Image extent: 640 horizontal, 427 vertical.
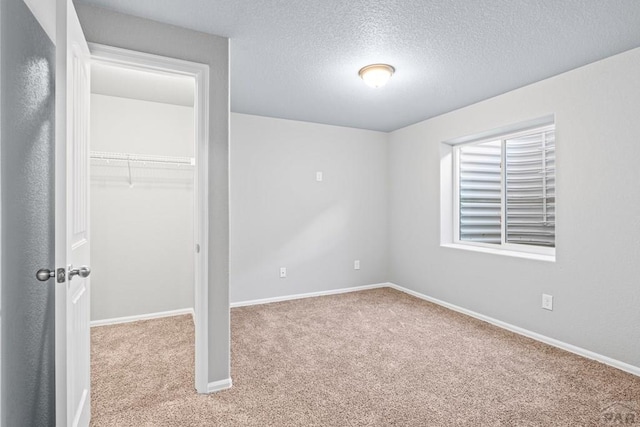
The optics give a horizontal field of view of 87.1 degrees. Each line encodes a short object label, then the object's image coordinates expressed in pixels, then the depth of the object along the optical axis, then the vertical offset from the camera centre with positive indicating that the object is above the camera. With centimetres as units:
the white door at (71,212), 125 +0
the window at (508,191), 316 +22
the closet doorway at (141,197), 325 +16
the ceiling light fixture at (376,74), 259 +109
